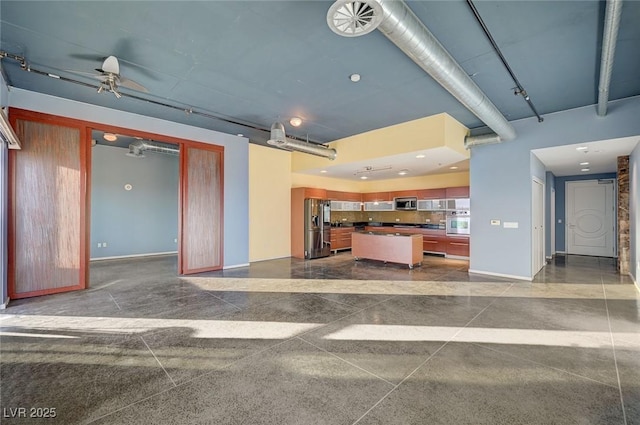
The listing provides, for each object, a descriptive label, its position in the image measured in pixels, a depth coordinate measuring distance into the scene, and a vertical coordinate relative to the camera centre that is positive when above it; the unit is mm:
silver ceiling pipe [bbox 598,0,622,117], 2297 +1675
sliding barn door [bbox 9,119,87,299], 4383 +48
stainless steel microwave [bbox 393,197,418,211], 9539 +347
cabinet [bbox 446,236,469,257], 8148 -991
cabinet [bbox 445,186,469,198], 8383 +647
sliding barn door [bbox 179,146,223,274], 6086 +83
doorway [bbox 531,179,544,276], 5742 -300
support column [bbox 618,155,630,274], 6062 -6
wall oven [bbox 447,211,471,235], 8266 -297
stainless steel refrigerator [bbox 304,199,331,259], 8383 -472
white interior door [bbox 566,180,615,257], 8469 -137
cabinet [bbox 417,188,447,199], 8891 +643
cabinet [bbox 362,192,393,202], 10289 +636
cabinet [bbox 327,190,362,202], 9578 +632
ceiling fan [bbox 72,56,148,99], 3268 +1655
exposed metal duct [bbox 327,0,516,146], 2160 +1575
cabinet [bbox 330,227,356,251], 9391 -844
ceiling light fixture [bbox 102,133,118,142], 6252 +1770
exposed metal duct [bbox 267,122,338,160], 5473 +1539
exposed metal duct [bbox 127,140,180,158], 7129 +1749
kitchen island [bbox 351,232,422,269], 6906 -894
